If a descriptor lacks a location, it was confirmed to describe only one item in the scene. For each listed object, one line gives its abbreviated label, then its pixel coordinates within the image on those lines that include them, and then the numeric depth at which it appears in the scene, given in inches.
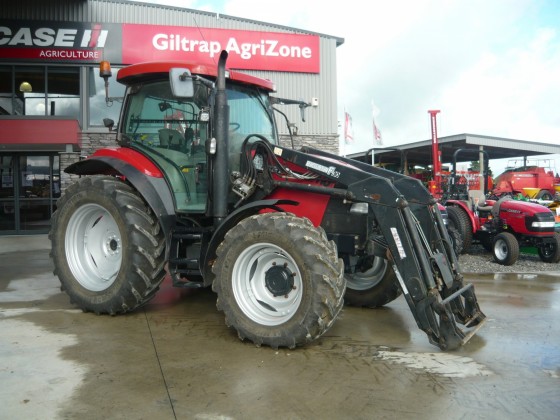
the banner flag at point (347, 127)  779.1
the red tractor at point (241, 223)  159.5
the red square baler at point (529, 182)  738.1
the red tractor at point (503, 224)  382.3
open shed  826.8
